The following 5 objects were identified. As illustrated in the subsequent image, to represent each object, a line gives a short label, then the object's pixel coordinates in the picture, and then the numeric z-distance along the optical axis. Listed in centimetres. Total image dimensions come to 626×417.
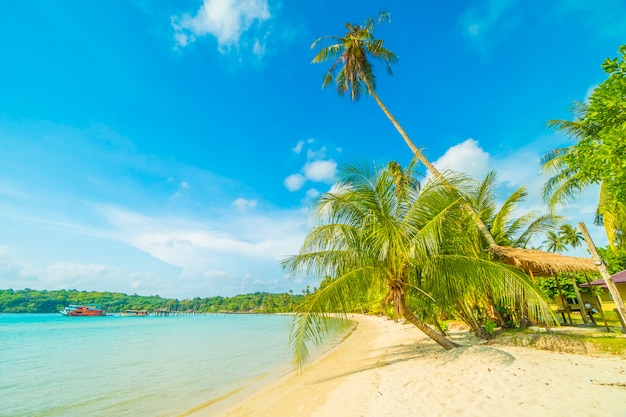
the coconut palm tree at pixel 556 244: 4182
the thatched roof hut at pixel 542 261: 783
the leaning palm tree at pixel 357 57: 1345
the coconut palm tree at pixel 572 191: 945
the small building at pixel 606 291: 1512
